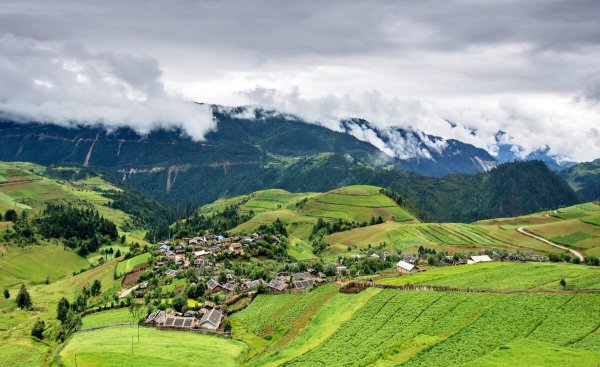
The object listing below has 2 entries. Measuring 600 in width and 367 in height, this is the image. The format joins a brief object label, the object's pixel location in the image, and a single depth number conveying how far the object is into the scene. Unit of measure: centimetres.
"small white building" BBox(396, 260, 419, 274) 13234
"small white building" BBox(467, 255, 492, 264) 14889
